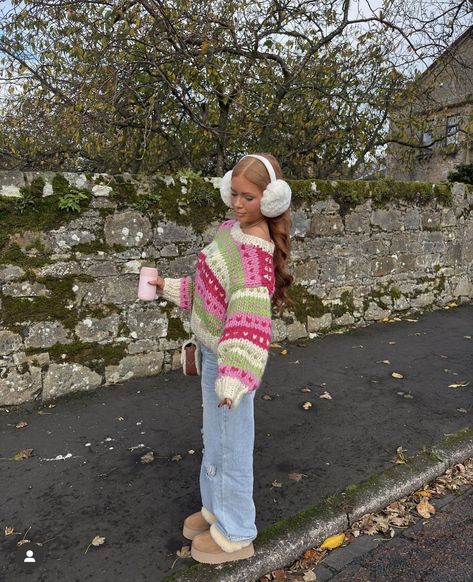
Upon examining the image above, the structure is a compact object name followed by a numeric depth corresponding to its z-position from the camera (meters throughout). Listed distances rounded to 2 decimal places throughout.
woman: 1.91
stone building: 8.39
